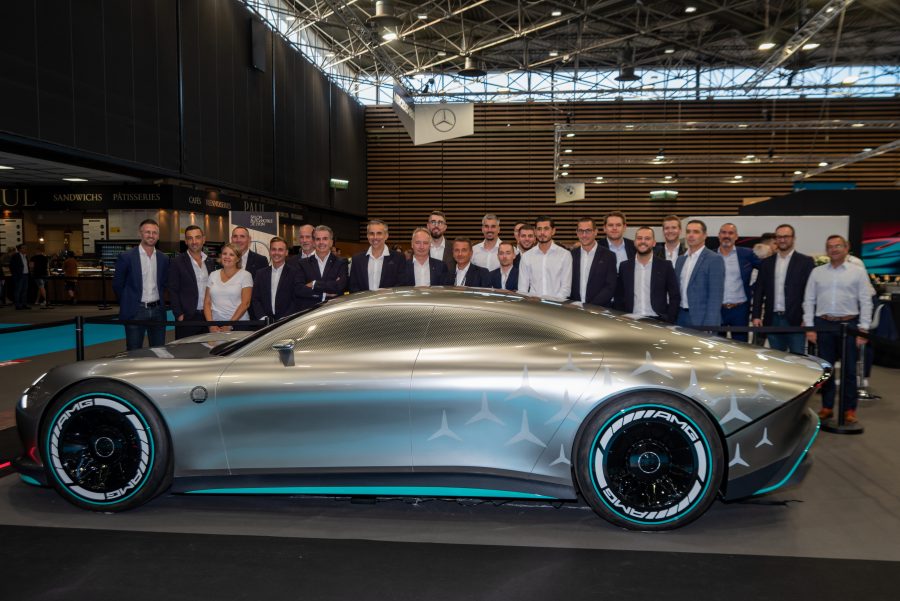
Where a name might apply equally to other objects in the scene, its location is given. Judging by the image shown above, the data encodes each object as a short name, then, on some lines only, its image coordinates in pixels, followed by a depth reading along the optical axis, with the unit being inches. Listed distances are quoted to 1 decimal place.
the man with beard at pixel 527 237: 232.1
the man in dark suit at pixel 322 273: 213.6
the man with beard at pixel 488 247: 243.0
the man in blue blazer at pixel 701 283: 208.5
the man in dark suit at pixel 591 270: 203.0
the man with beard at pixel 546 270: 209.5
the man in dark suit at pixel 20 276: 589.3
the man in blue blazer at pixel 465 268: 207.8
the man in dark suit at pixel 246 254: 234.7
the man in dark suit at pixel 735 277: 247.1
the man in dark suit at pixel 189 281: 220.5
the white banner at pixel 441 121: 440.8
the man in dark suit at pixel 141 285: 213.9
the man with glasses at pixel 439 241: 224.4
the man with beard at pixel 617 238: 217.2
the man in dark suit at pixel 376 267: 209.5
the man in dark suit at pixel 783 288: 220.8
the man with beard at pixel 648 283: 195.3
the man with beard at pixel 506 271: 212.7
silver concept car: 115.4
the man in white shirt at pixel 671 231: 221.8
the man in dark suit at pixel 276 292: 216.8
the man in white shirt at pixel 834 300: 203.9
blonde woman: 212.5
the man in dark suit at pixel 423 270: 207.2
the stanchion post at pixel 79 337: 187.5
